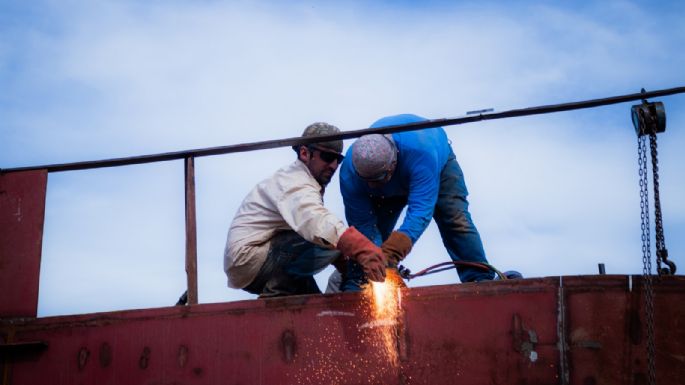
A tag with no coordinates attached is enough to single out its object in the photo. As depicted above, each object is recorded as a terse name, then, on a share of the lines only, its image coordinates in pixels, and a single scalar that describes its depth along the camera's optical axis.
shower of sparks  4.90
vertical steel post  5.30
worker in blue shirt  6.27
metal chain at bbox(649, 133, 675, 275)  4.62
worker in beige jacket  5.59
